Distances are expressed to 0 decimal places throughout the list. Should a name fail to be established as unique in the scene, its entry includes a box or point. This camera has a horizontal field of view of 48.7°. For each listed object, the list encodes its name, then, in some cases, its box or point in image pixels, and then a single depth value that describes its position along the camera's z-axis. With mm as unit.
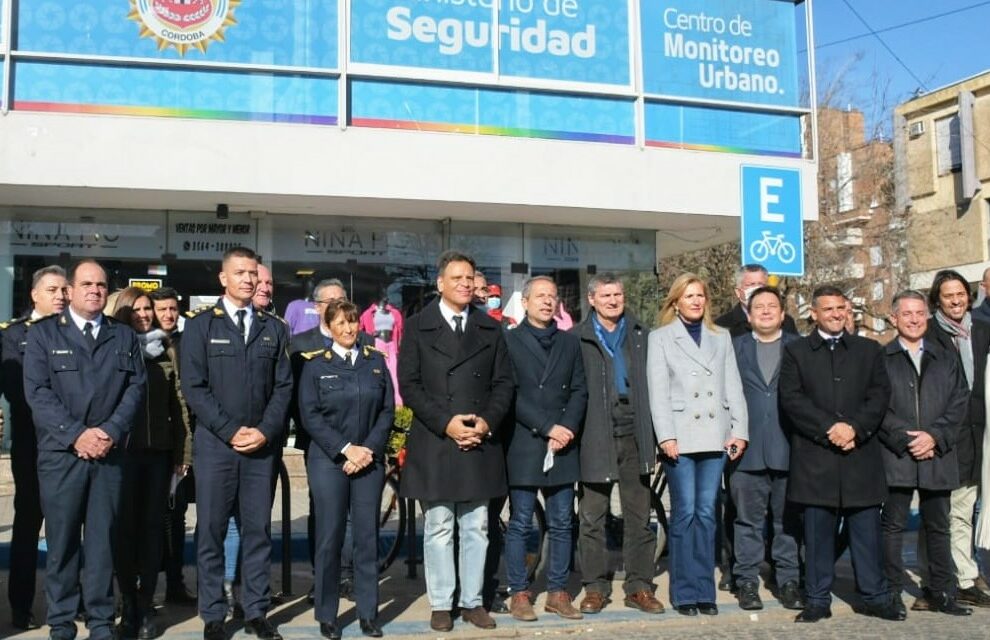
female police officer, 6387
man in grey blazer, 7324
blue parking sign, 9789
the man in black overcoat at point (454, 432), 6508
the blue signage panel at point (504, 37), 13609
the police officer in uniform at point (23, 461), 6438
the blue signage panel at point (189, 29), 12703
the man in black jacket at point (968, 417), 7496
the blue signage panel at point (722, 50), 14750
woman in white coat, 7008
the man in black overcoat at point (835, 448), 6941
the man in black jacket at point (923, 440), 7172
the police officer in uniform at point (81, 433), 5855
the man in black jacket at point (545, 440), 6855
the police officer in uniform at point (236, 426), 6145
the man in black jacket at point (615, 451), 7031
